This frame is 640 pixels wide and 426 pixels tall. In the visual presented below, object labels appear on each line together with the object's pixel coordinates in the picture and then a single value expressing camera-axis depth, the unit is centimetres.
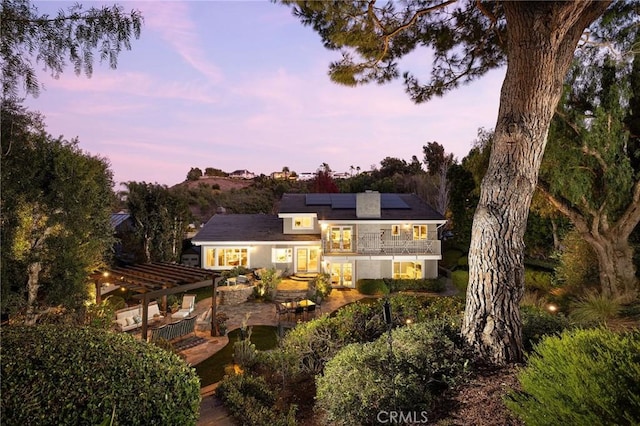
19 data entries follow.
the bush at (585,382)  272
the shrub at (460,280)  1872
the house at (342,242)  2044
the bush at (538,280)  1680
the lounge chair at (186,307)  1317
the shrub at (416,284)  1967
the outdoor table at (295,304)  1378
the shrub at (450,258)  2641
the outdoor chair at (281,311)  1321
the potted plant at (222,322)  1211
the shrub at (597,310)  910
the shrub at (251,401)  552
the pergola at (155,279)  984
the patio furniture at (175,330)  987
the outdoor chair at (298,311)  1348
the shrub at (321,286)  1747
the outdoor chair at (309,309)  1376
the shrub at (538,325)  620
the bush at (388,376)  467
